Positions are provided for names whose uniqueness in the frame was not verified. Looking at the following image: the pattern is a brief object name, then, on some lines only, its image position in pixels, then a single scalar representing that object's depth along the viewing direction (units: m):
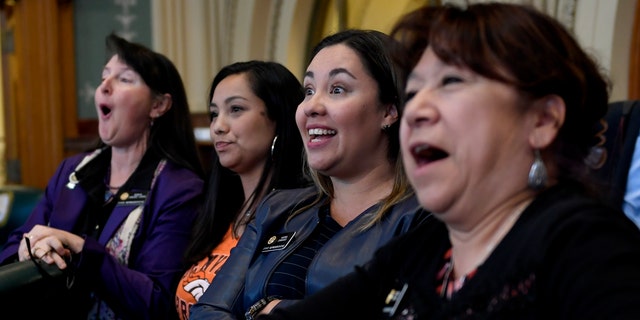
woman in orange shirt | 2.42
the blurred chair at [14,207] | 3.64
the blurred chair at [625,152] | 1.53
